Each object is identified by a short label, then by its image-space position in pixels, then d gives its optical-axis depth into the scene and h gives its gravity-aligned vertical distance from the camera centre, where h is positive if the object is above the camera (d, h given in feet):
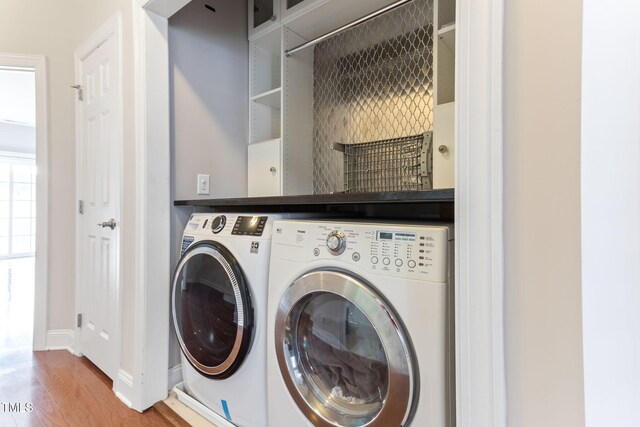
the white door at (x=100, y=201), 5.54 +0.26
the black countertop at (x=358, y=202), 2.66 +0.12
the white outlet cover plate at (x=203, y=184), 5.74 +0.56
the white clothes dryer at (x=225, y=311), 3.84 -1.41
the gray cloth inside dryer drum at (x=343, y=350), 2.96 -1.46
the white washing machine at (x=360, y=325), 2.40 -1.09
